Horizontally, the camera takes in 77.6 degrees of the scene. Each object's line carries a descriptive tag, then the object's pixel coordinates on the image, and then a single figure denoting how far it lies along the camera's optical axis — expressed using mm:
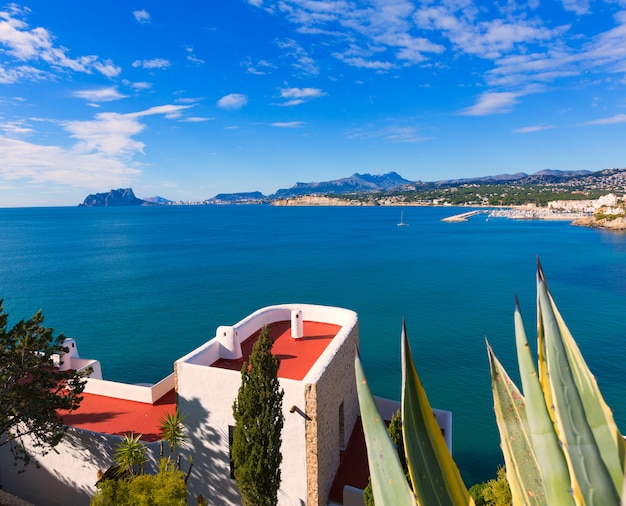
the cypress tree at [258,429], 9547
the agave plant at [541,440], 2047
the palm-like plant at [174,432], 10844
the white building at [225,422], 10492
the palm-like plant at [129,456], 10495
